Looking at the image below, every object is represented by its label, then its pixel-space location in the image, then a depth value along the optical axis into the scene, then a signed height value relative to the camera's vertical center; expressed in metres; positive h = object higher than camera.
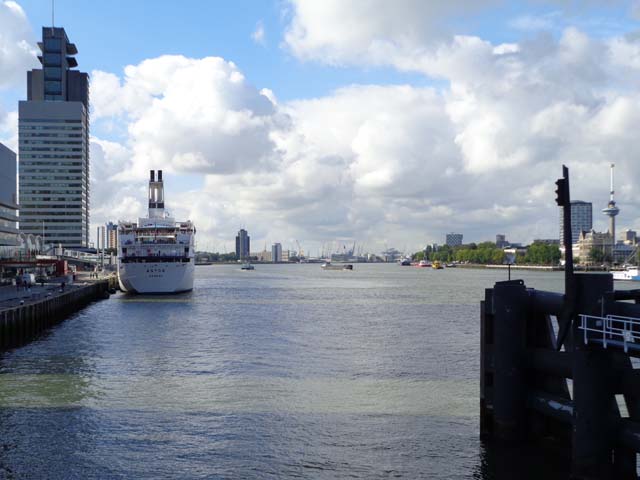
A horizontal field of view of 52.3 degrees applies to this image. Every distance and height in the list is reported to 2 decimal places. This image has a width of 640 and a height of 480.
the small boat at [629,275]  170.25 -5.05
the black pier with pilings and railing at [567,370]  14.37 -2.84
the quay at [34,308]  42.22 -4.55
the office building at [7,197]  97.00 +8.67
